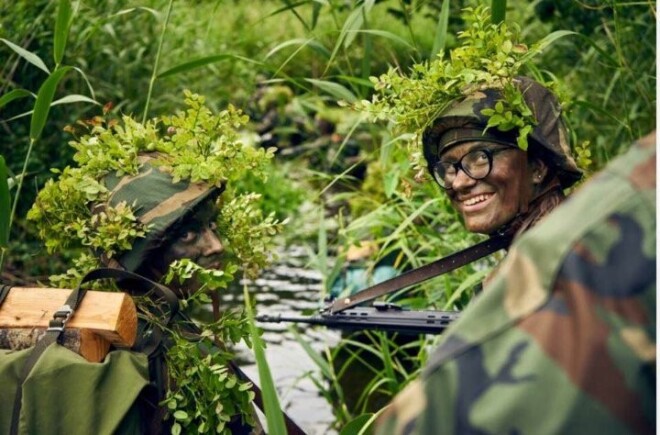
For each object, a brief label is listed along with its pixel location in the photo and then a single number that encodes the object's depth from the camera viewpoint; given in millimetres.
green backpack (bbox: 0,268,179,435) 2377
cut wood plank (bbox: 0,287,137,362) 2479
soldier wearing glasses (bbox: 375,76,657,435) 814
